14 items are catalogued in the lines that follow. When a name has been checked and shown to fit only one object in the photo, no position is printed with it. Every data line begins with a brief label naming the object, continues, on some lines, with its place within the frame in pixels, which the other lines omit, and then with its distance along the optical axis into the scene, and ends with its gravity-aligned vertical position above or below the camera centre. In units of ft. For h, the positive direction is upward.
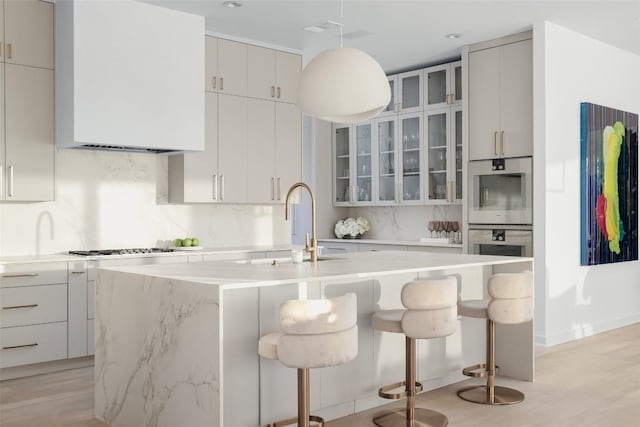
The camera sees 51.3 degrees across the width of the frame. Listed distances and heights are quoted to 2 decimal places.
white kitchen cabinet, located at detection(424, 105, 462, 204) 22.25 +2.11
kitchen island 9.47 -1.99
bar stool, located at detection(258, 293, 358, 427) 9.02 -1.63
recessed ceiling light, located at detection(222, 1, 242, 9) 16.79 +5.40
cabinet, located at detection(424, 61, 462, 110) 22.16 +4.43
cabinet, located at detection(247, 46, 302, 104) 20.43 +4.48
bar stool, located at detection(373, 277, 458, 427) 11.02 -1.79
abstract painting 19.83 +0.96
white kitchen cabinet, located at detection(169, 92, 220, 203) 18.92 +1.31
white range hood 15.92 +3.51
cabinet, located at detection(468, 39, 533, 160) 19.26 +3.42
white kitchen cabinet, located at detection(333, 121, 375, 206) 25.30 +2.00
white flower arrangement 25.79 -0.46
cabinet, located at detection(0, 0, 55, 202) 15.80 +2.76
